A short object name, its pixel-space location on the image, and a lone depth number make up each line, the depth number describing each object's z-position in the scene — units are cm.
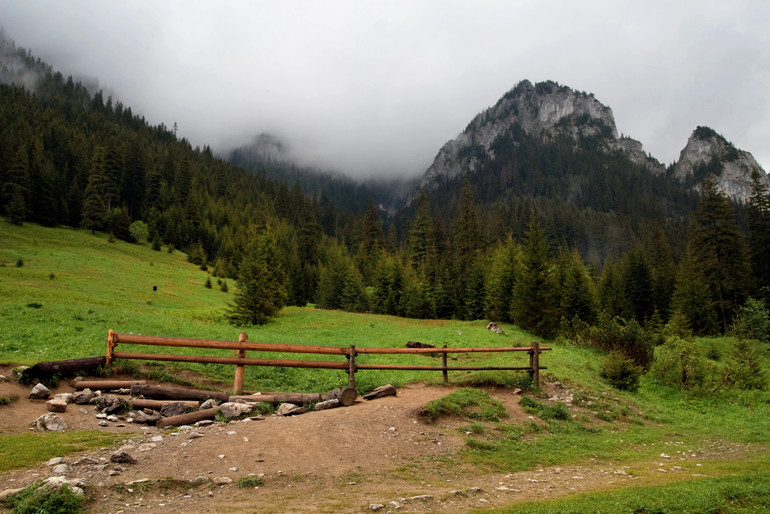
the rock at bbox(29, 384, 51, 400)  1110
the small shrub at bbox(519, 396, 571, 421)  1462
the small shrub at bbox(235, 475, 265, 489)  737
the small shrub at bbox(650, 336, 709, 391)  2062
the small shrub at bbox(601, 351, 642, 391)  2005
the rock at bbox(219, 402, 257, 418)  1124
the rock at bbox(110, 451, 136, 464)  752
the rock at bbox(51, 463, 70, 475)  676
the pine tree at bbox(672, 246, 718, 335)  4909
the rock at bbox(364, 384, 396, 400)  1395
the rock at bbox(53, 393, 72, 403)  1106
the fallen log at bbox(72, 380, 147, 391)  1194
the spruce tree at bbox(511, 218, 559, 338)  3938
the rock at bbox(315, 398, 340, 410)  1238
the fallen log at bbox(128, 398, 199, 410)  1152
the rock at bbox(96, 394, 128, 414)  1112
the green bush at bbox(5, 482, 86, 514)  560
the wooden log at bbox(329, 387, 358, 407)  1272
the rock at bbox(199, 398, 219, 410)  1162
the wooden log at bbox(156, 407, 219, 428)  1044
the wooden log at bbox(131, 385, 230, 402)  1212
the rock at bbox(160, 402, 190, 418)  1119
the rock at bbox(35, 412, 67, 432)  950
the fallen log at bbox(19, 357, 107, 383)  1184
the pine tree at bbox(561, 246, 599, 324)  4622
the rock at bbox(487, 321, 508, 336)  3789
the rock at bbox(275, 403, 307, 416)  1171
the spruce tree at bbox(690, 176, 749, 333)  4769
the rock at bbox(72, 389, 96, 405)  1138
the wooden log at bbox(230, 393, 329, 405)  1227
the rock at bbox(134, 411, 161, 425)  1087
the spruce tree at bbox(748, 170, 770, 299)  5393
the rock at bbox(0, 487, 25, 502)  591
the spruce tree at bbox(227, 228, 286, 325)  3884
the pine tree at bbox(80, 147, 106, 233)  8131
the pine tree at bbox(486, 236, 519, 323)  4784
